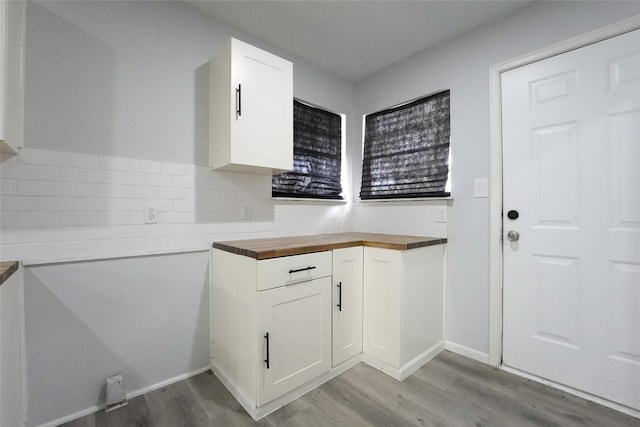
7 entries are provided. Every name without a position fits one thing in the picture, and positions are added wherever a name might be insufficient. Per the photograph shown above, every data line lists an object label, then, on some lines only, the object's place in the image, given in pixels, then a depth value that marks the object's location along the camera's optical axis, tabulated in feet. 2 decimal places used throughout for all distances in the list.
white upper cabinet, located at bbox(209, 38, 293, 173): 5.53
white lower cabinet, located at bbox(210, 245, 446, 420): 4.87
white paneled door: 4.87
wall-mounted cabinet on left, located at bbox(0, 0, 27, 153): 3.51
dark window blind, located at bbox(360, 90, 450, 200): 7.30
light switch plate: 6.43
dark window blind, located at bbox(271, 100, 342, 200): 7.84
